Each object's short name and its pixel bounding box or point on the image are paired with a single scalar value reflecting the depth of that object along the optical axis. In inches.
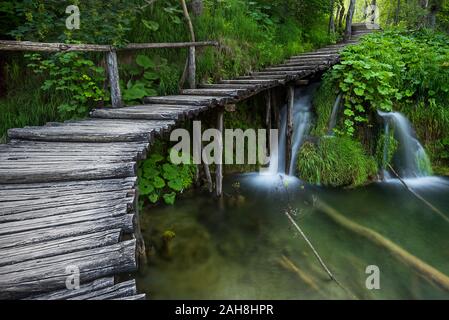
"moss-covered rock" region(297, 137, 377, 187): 312.2
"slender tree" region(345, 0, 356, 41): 533.6
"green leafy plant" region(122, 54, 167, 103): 259.8
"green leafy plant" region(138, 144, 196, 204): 255.1
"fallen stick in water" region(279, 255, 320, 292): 184.7
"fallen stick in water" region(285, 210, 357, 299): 178.1
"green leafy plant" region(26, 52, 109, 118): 241.8
